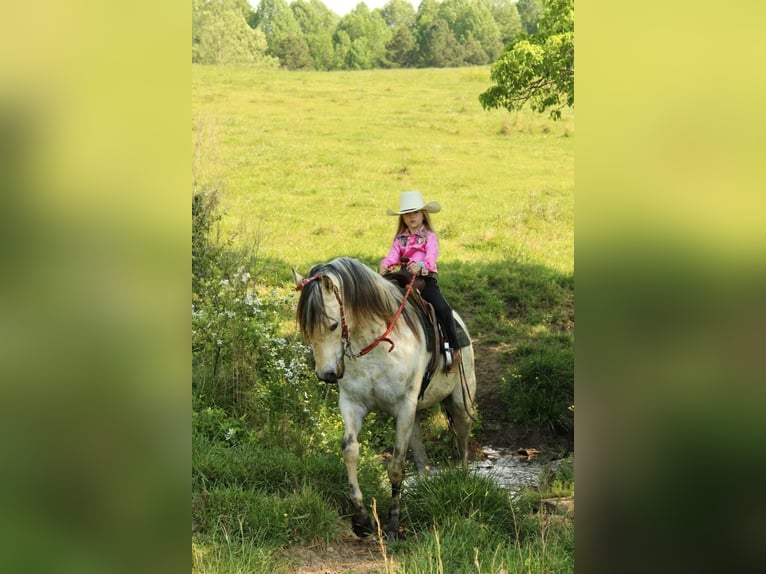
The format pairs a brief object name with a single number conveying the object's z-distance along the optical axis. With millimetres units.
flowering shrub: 7656
